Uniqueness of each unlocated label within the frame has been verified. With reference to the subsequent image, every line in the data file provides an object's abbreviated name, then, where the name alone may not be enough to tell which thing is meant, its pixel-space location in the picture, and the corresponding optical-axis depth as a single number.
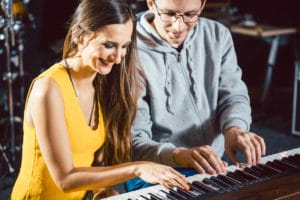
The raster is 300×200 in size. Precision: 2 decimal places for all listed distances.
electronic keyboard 1.61
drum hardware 4.15
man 2.24
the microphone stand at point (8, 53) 4.04
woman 1.75
